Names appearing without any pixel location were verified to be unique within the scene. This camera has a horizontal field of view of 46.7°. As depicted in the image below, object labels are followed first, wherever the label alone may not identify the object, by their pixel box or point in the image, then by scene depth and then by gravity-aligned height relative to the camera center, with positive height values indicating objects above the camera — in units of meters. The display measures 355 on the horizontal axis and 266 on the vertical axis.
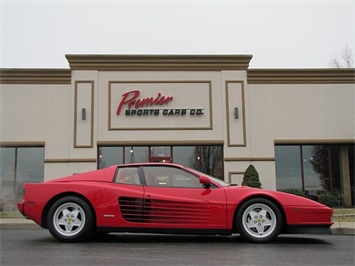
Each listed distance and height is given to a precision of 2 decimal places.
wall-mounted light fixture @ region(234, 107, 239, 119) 16.03 +2.60
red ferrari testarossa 5.84 -0.41
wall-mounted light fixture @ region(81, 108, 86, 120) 15.82 +2.59
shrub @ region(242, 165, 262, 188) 14.96 +0.07
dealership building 15.88 +2.40
